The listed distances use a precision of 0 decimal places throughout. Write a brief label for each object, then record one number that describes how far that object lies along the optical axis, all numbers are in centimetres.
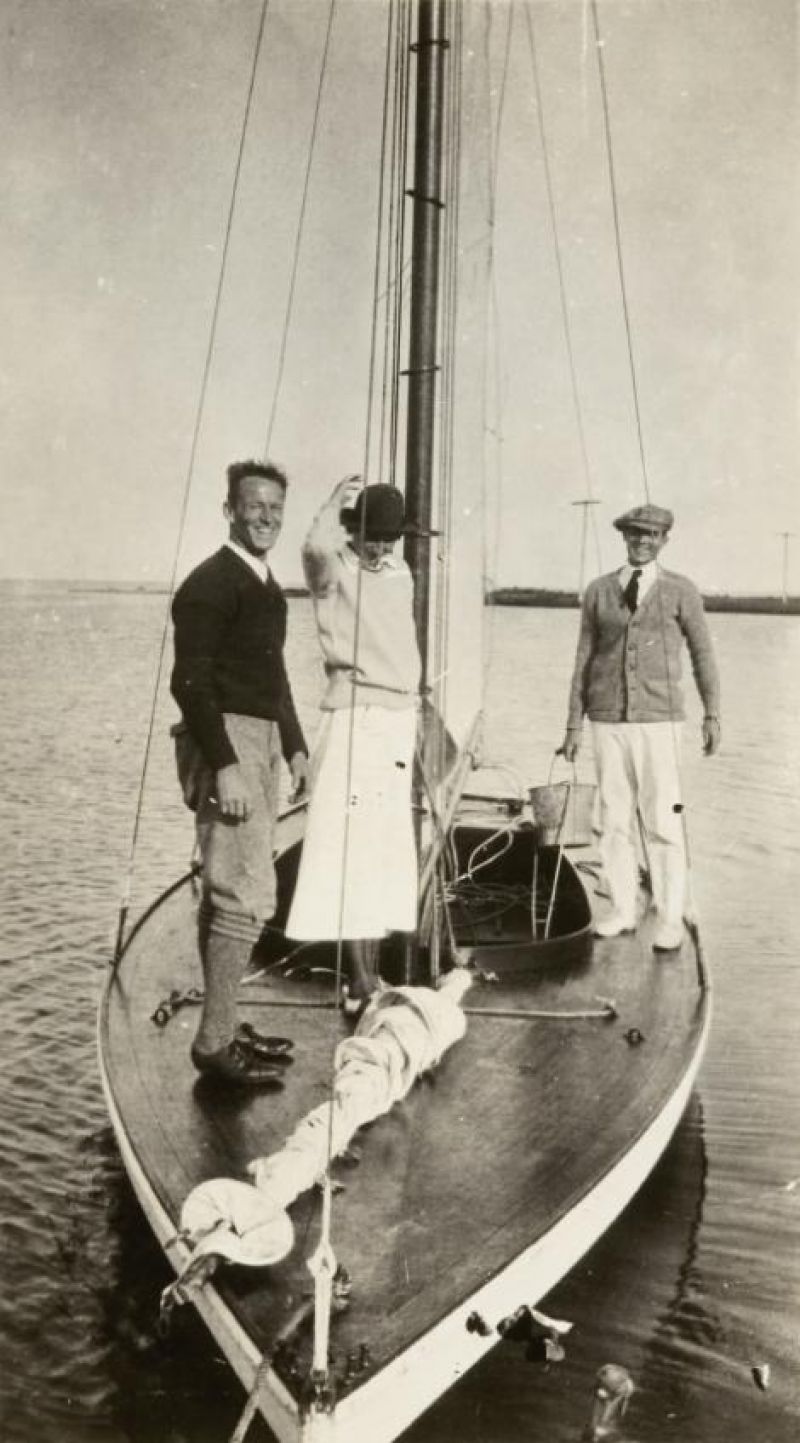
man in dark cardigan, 354
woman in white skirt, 395
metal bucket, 625
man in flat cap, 541
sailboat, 267
